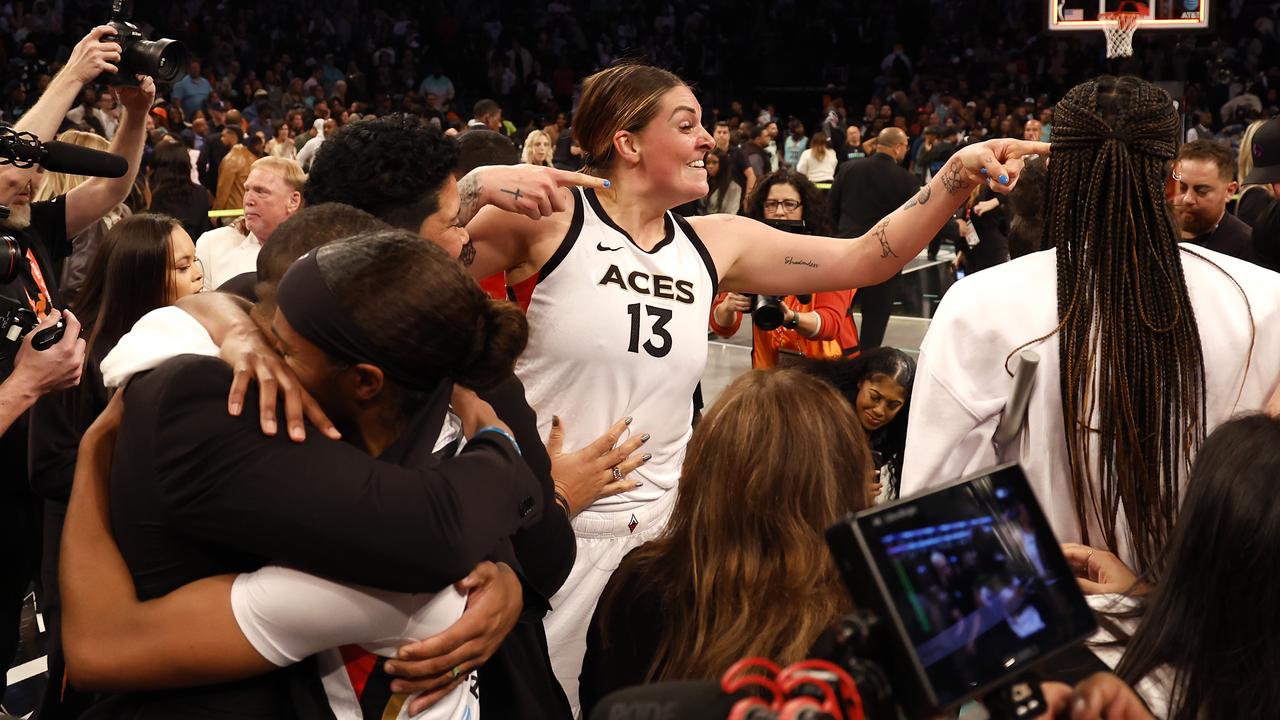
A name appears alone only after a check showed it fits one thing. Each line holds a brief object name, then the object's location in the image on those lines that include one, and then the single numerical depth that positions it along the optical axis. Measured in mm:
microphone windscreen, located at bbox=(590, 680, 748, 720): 940
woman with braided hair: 1911
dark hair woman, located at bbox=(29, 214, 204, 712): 2936
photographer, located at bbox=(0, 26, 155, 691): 3084
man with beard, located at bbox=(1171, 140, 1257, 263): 4734
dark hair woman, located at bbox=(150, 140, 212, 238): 7125
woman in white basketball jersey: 2578
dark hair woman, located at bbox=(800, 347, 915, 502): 4117
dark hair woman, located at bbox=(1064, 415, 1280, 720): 1284
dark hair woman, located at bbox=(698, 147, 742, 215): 11477
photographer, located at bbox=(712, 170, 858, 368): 4629
